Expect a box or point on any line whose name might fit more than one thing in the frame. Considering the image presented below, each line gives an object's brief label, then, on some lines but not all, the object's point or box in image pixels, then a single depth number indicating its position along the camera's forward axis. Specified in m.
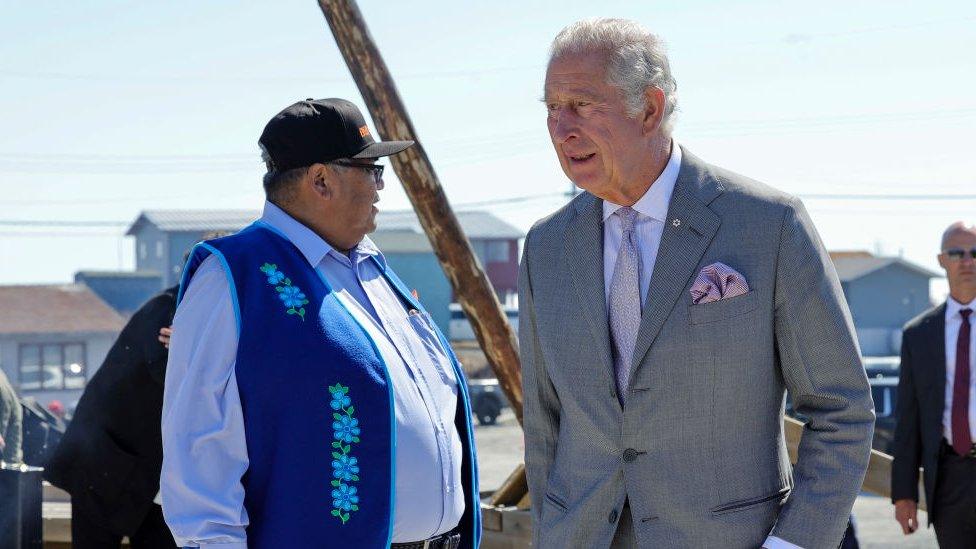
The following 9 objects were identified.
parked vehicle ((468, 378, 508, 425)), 30.28
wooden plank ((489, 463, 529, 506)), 5.40
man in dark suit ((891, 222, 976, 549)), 5.34
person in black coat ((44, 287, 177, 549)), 4.35
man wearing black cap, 2.76
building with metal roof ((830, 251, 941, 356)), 42.38
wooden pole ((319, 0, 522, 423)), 4.89
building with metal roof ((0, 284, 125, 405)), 36.38
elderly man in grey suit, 2.46
